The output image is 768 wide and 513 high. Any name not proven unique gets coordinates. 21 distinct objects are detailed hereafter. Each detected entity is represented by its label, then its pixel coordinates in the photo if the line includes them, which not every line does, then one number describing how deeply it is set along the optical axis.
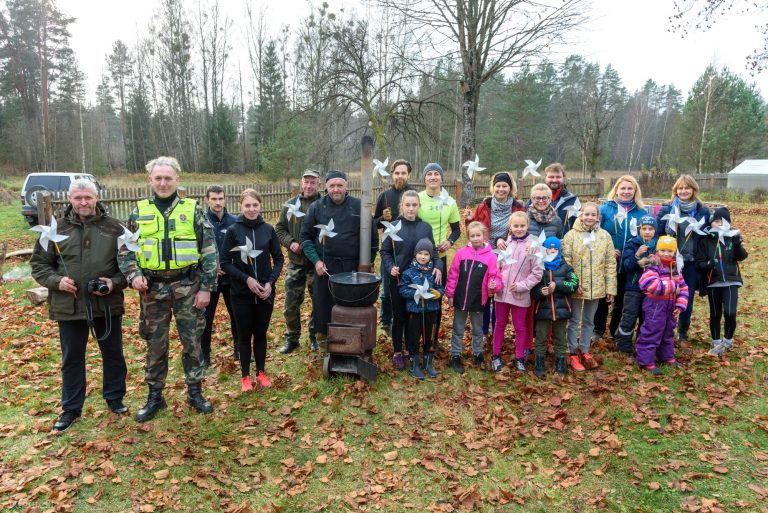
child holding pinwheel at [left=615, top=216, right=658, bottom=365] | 4.96
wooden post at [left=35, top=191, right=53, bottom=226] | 11.04
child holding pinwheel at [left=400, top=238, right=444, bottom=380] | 4.56
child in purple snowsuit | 4.81
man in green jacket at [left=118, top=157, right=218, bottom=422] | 3.69
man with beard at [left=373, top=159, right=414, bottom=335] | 5.19
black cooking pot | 4.34
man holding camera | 3.63
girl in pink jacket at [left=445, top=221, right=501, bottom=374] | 4.71
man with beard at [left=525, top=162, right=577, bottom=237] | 5.21
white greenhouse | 25.67
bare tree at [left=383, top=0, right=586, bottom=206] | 14.46
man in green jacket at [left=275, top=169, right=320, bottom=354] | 5.32
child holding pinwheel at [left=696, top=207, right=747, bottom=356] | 5.15
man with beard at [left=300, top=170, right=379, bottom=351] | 4.71
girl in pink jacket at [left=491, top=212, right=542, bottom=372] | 4.73
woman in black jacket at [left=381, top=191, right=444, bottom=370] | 4.68
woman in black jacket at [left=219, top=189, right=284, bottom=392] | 4.28
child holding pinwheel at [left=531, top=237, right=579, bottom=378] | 4.69
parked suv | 14.65
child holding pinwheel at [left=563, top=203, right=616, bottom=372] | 4.87
